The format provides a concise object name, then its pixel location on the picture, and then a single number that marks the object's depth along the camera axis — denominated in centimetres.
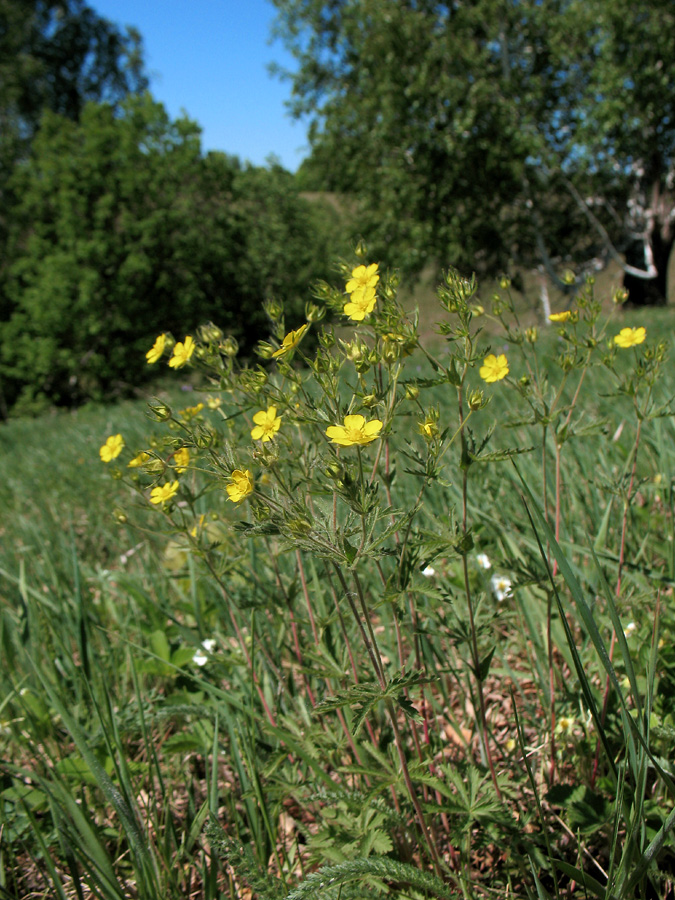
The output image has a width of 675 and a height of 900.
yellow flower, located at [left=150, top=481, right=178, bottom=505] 46
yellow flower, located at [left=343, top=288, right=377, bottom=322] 40
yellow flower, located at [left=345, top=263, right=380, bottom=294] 42
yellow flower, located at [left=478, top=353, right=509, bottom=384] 47
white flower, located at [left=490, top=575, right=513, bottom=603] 66
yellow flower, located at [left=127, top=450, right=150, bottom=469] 45
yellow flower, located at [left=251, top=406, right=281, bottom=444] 41
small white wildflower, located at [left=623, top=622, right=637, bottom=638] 57
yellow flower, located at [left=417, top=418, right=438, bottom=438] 40
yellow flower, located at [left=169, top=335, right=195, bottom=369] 49
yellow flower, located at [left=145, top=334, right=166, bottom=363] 52
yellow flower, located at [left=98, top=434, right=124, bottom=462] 54
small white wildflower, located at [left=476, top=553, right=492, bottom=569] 68
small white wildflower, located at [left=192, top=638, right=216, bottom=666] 63
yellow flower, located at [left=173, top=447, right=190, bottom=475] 45
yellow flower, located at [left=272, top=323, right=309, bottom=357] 41
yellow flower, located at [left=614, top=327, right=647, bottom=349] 53
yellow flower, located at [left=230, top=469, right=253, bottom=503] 38
